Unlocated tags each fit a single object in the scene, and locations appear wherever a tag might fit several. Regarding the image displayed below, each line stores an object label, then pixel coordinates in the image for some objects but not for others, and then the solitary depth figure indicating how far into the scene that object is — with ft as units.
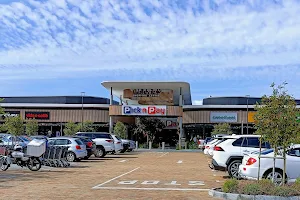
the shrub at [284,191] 37.34
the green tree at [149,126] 203.21
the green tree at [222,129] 185.72
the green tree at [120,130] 185.46
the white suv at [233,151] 57.26
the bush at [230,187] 39.01
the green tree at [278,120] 41.52
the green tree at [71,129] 192.75
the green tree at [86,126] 193.98
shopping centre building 198.49
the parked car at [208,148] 76.43
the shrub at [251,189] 37.50
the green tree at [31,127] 183.93
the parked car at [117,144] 112.61
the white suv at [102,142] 105.09
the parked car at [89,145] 91.31
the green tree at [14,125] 137.28
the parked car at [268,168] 46.75
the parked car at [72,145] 84.79
